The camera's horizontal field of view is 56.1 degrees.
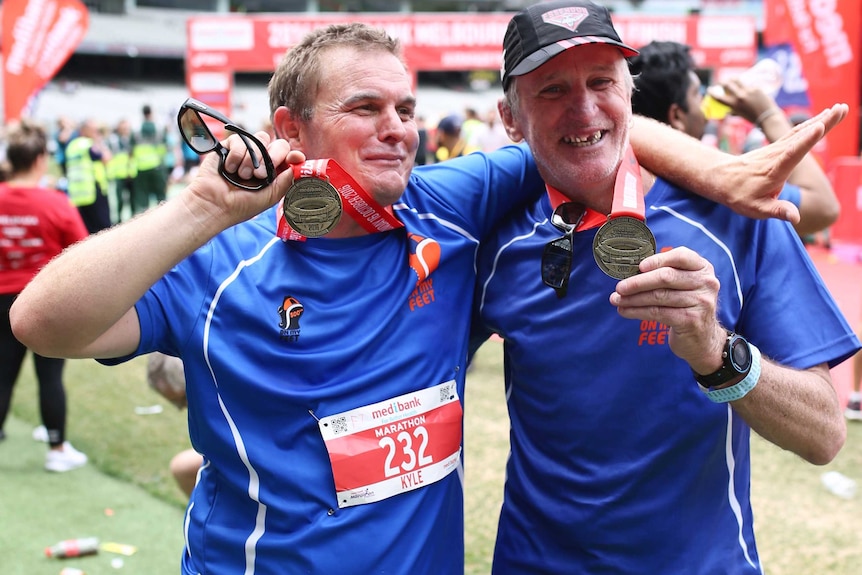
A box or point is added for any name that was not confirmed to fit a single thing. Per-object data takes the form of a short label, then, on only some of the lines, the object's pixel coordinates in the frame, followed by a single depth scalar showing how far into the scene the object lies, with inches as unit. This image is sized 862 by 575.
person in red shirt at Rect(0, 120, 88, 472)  218.1
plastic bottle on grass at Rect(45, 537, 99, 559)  177.8
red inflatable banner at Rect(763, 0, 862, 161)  434.9
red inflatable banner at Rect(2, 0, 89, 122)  464.8
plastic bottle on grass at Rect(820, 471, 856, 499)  195.9
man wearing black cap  78.0
